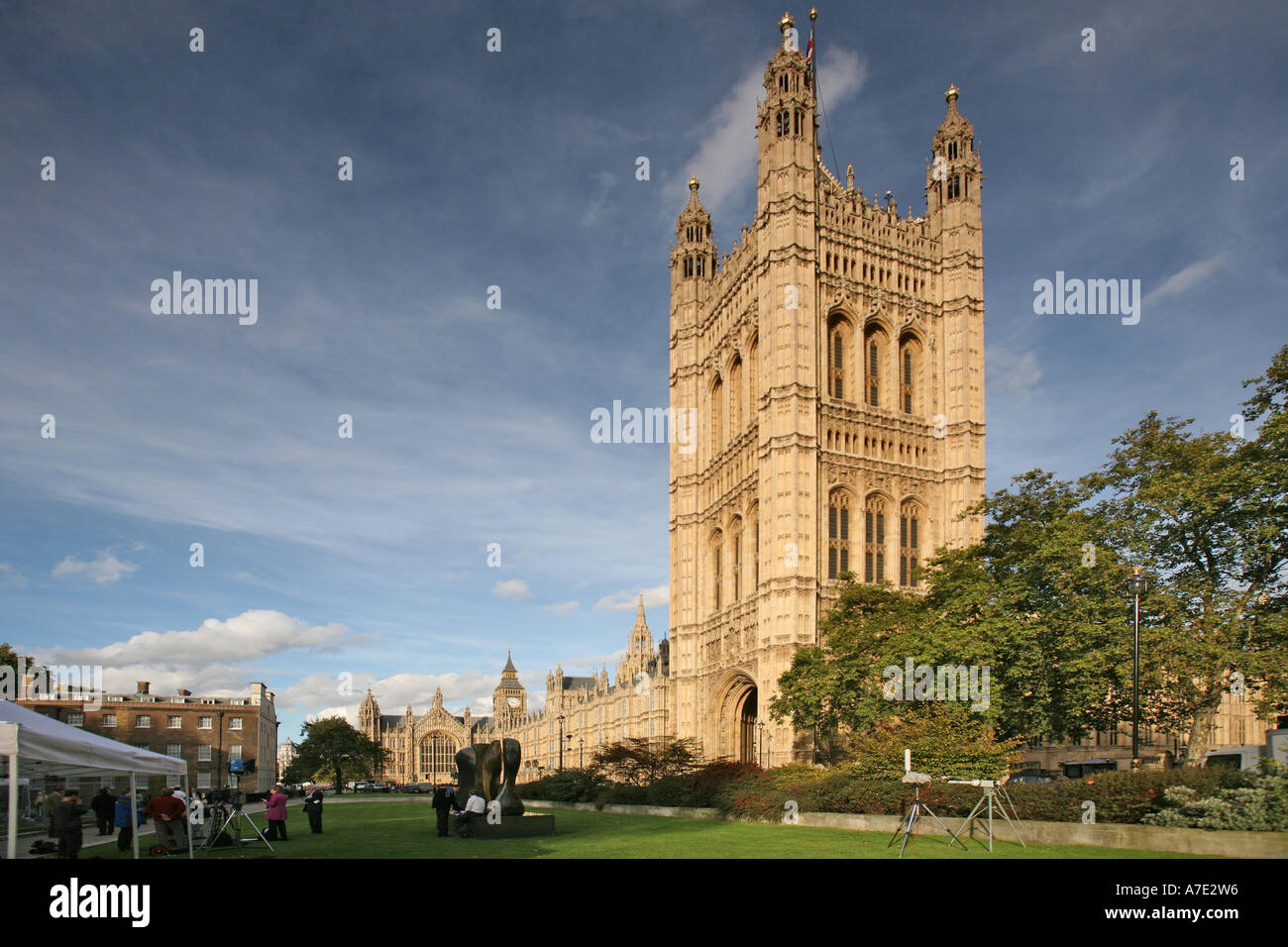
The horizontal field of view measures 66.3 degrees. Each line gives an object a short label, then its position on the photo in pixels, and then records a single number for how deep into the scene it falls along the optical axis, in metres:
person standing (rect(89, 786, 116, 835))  30.92
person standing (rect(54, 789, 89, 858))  19.06
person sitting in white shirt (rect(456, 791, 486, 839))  24.11
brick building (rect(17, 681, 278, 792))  70.88
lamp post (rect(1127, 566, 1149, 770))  24.42
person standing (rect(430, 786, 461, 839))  25.34
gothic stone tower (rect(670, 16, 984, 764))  59.16
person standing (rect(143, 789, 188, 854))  22.00
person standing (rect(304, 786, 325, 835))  27.75
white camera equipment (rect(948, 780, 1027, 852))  19.11
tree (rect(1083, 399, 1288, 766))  28.44
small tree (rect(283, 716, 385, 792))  104.25
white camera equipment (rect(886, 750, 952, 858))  18.98
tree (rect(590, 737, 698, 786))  45.94
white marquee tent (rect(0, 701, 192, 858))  15.54
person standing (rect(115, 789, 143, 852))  23.59
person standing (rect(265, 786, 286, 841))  25.02
